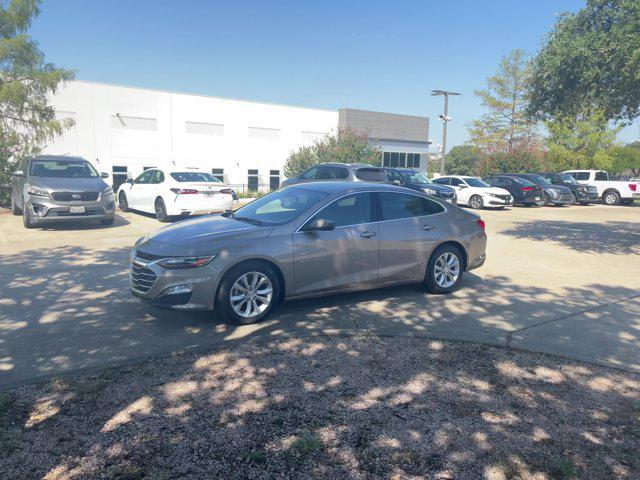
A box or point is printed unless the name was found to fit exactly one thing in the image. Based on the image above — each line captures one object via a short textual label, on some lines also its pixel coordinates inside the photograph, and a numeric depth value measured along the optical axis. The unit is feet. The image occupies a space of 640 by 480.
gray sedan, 17.48
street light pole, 102.32
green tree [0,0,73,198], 61.57
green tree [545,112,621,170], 125.08
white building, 100.42
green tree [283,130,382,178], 103.86
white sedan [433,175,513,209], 72.13
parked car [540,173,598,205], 88.17
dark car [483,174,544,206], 79.30
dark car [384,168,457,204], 61.26
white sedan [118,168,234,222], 45.03
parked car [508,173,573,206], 81.76
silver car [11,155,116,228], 38.83
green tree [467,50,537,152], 175.42
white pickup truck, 87.20
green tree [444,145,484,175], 249.75
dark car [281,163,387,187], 49.67
